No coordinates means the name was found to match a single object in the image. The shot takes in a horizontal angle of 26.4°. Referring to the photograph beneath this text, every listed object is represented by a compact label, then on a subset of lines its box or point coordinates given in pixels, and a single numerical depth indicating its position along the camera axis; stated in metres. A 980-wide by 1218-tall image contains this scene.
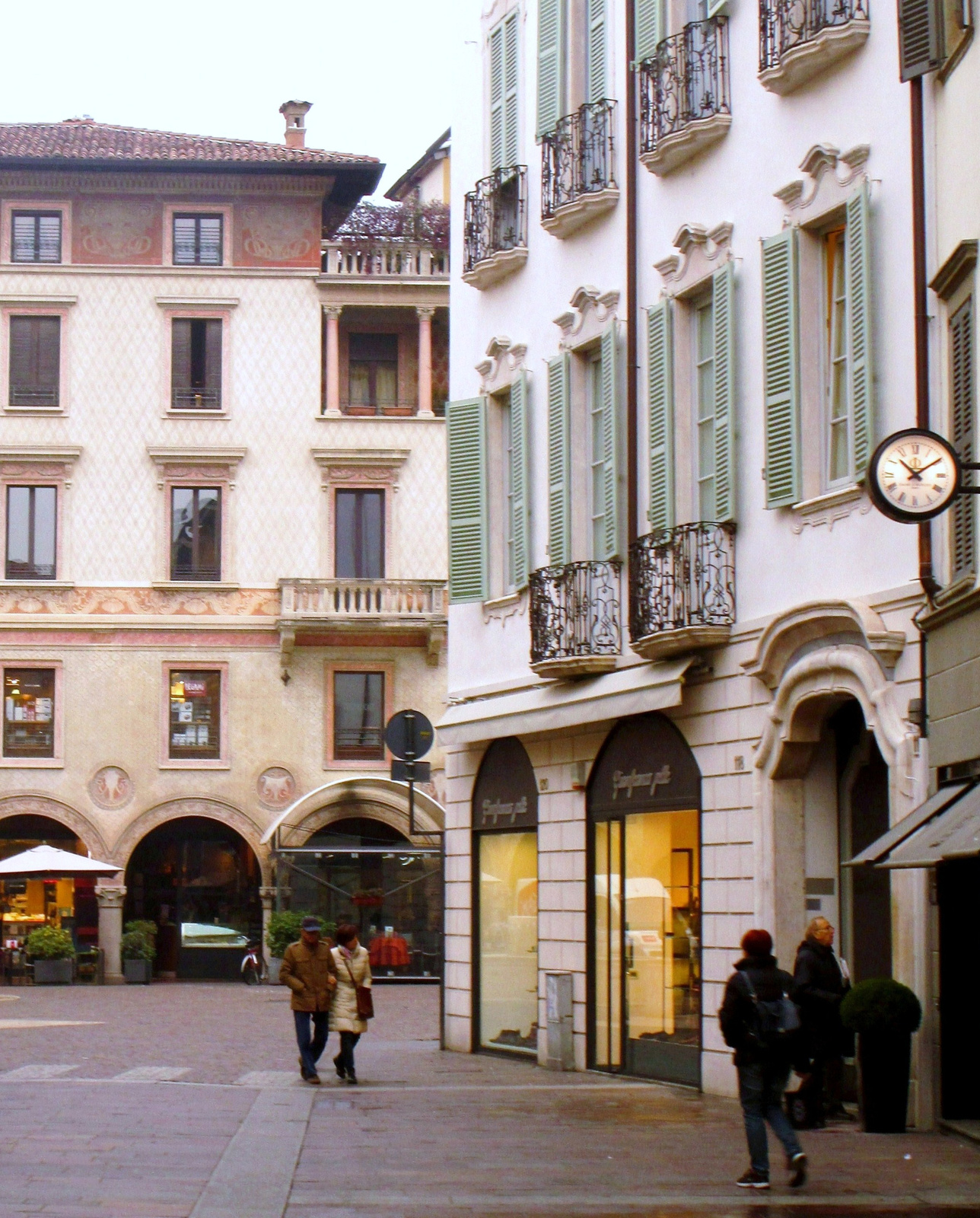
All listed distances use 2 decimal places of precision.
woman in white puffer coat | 19.55
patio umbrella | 39.66
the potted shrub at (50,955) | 40.97
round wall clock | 13.30
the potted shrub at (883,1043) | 14.27
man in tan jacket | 19.50
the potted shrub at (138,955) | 41.78
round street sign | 22.81
